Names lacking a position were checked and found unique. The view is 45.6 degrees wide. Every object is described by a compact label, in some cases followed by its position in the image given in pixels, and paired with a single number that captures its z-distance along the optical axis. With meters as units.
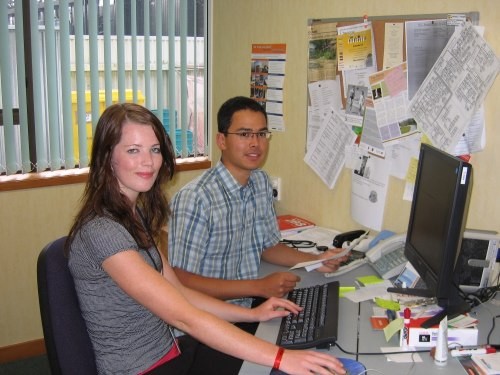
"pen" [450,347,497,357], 1.53
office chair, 1.48
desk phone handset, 2.14
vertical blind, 2.93
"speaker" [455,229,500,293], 1.93
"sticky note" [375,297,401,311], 1.82
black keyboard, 1.58
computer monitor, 1.54
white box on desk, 1.56
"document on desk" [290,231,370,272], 2.19
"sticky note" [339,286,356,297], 2.01
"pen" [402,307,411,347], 1.57
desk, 1.48
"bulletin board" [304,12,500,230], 2.24
